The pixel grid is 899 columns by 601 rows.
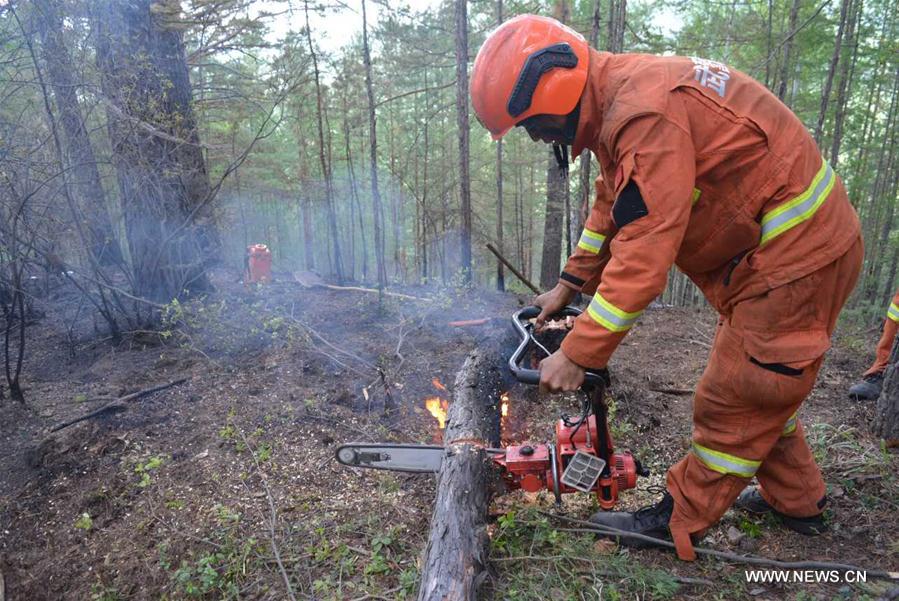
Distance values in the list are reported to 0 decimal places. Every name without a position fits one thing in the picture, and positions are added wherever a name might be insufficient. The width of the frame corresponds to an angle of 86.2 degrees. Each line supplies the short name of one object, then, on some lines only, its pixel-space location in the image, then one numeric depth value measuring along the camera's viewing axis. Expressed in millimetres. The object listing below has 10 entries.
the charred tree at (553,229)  11031
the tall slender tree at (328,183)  9938
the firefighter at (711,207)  1720
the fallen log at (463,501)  1956
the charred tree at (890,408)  2957
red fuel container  9383
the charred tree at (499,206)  10219
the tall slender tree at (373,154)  9406
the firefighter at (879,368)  3883
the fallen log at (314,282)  8318
